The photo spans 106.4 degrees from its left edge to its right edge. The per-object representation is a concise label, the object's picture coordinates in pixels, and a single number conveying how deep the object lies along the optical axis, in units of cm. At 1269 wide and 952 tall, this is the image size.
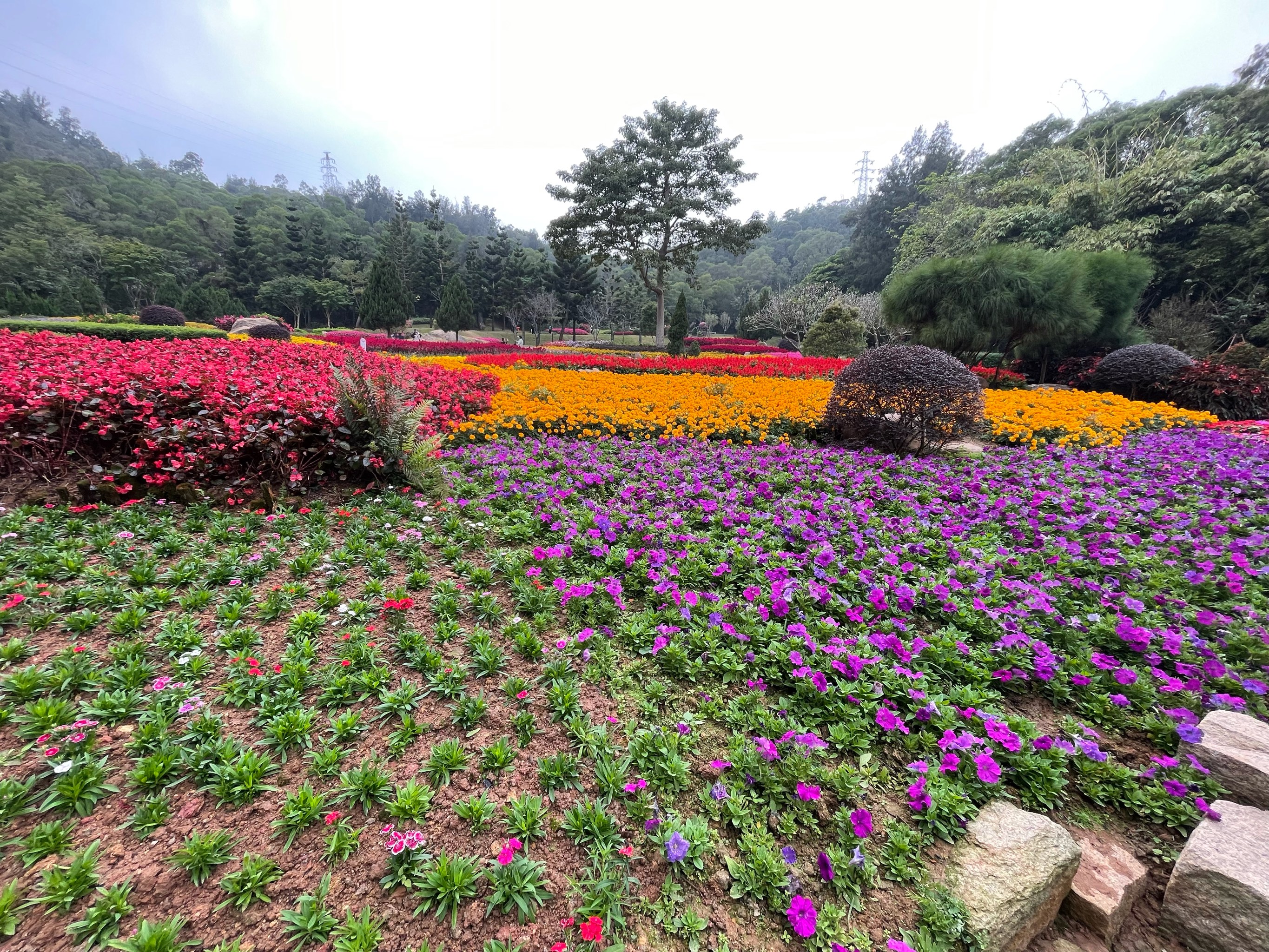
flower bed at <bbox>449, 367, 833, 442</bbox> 585
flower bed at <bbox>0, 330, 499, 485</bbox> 343
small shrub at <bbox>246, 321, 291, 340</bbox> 1511
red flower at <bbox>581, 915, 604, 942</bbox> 116
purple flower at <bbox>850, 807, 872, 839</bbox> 148
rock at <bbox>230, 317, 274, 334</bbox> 1566
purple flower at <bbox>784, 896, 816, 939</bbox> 121
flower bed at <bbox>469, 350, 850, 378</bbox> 1169
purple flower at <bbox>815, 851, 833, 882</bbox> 138
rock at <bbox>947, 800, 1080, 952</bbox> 132
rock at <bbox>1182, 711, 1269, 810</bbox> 164
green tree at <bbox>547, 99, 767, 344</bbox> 2119
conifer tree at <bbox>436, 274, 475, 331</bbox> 2920
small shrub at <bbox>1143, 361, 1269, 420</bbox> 797
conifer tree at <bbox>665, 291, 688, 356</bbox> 2123
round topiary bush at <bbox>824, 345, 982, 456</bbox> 531
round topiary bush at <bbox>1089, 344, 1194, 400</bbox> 897
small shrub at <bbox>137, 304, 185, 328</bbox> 2117
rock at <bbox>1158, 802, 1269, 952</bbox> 129
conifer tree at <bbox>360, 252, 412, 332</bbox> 2734
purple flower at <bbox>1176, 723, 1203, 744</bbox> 179
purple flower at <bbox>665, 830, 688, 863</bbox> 135
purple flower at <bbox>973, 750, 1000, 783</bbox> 162
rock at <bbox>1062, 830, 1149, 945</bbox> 142
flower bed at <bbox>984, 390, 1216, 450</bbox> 623
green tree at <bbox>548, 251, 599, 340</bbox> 3897
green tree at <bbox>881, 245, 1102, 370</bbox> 1118
